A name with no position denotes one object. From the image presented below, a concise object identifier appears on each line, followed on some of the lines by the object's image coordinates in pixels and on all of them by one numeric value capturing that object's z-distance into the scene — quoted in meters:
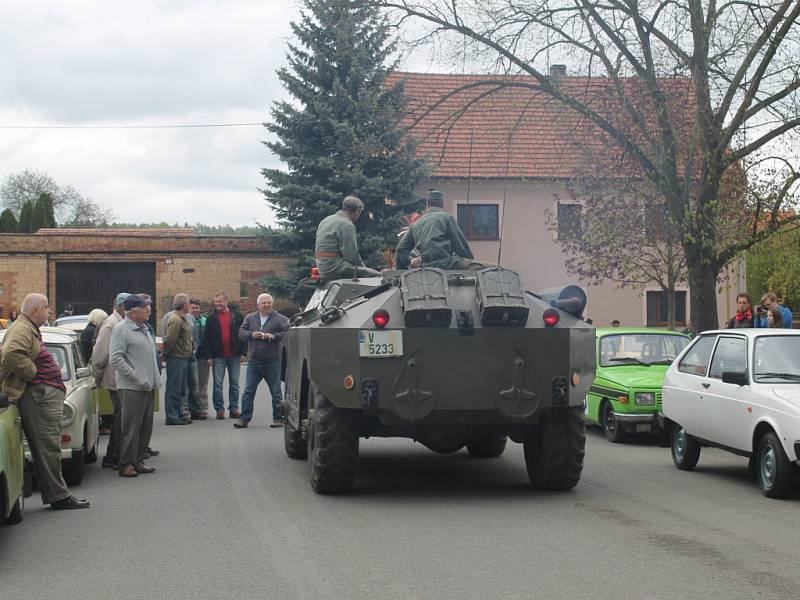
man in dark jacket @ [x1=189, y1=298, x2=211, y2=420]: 18.70
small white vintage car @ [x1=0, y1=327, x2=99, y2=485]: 11.18
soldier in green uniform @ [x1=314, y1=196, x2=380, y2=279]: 12.19
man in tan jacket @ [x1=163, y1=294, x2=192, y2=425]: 17.66
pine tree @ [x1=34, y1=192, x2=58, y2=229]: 57.34
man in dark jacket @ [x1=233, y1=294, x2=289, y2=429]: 17.26
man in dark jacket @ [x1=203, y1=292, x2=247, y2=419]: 18.64
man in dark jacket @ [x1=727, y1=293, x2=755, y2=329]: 17.84
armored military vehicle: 9.94
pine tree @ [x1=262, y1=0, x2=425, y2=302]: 34.12
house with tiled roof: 39.19
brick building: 39.97
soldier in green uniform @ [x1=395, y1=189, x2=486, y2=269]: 11.66
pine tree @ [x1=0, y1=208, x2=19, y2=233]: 53.97
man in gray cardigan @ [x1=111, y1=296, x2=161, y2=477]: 12.05
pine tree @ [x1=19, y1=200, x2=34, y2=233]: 55.88
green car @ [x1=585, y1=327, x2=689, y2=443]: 15.20
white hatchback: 10.31
